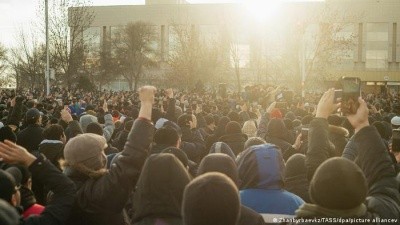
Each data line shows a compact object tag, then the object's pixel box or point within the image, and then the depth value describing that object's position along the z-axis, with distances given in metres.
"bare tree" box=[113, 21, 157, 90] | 71.69
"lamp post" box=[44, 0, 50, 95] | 27.88
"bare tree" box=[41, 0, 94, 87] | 32.06
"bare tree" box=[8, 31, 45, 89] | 50.56
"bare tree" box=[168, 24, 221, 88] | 49.91
